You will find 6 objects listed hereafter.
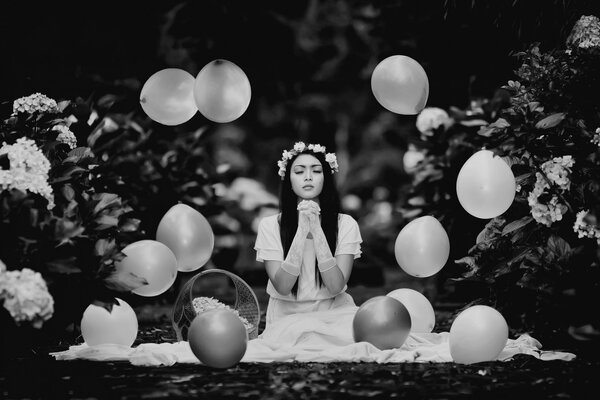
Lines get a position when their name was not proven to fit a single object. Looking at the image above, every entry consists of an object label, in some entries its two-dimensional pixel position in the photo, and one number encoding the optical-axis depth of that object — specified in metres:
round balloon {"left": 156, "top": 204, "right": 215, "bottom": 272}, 7.30
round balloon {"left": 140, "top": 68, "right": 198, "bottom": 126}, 7.45
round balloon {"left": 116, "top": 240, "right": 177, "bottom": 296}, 6.42
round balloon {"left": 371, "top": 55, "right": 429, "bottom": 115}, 7.07
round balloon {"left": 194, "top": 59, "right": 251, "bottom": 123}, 7.21
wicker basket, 6.68
